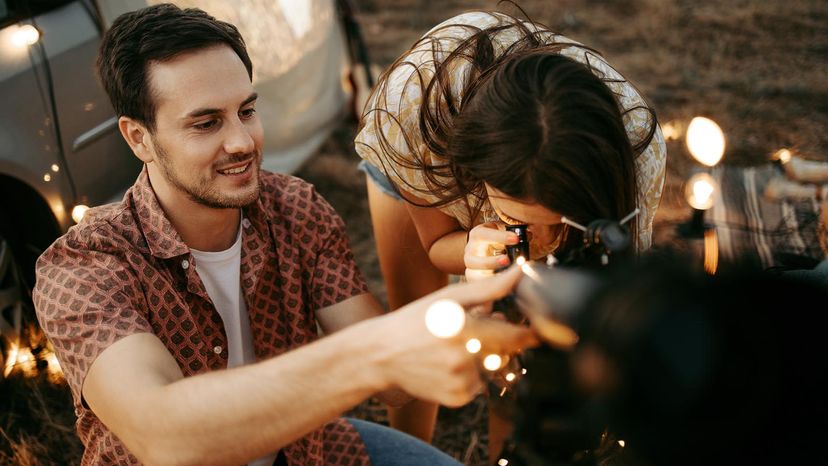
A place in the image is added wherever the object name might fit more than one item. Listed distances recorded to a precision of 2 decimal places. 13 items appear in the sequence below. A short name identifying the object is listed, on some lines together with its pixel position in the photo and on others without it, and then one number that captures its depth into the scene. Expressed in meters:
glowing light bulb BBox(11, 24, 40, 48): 2.71
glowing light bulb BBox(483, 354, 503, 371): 1.32
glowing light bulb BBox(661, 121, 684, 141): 4.50
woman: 1.65
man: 1.34
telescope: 0.87
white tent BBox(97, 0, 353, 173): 3.72
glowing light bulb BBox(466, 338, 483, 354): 1.25
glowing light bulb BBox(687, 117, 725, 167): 1.99
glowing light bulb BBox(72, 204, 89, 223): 2.75
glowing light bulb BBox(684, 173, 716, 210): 1.80
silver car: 2.71
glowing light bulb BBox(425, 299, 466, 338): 1.15
